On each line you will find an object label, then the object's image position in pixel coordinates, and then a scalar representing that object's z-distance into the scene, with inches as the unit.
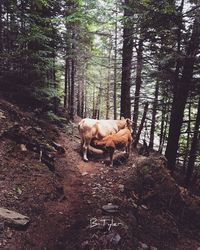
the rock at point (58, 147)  470.9
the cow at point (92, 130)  483.2
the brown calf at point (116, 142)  453.3
